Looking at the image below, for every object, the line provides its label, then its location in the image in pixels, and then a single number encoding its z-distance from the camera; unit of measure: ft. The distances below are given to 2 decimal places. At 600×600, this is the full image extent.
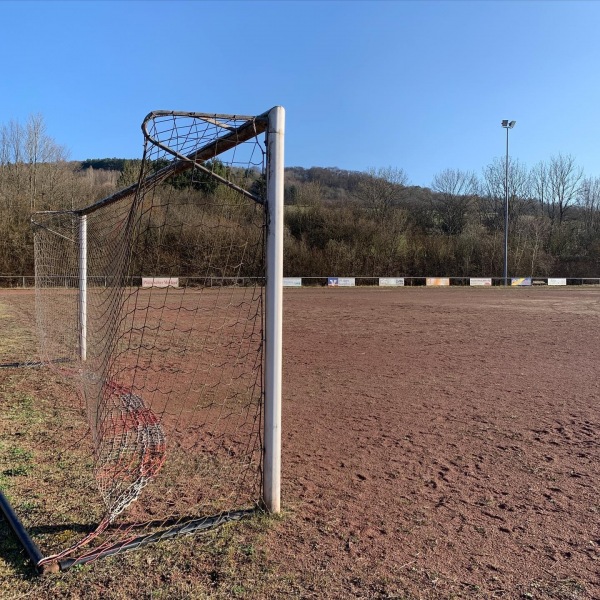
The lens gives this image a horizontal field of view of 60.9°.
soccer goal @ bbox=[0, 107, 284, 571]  10.76
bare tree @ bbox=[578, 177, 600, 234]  203.92
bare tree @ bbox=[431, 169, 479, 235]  201.36
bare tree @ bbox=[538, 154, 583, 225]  219.82
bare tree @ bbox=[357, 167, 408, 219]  186.80
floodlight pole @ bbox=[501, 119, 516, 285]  142.94
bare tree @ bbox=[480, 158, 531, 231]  203.62
